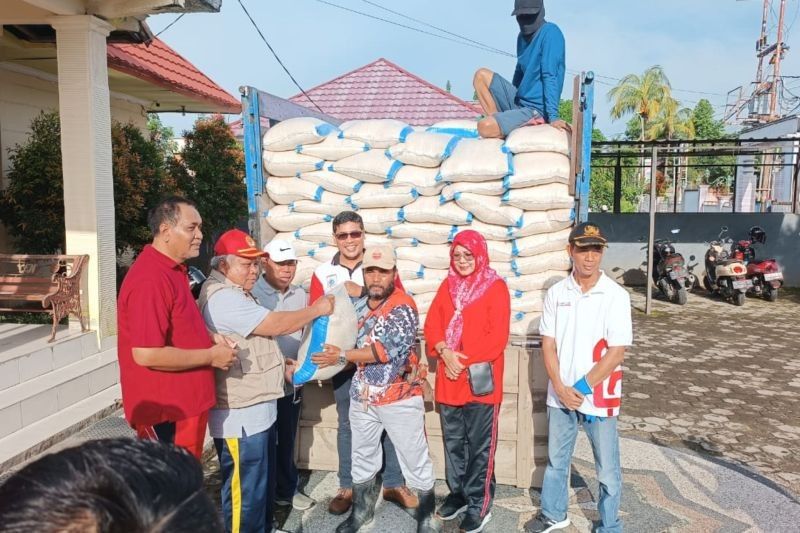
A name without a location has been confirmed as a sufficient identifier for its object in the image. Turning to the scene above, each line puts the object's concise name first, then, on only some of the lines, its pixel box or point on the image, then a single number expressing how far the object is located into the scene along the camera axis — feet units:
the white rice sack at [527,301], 11.34
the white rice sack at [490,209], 11.40
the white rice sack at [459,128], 13.60
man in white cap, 10.21
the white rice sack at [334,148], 12.35
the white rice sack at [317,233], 12.35
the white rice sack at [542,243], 11.33
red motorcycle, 33.73
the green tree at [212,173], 30.17
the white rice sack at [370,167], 11.98
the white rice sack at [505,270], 11.65
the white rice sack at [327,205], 12.33
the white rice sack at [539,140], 11.39
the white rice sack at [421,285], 11.92
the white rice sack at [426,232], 11.82
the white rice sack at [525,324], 11.12
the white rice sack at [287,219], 12.49
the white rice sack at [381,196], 12.00
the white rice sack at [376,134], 12.42
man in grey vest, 8.33
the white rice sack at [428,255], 11.87
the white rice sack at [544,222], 11.31
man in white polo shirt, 9.20
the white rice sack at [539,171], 11.20
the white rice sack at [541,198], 11.23
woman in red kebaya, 9.73
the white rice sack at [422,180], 11.95
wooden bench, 16.08
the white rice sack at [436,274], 11.98
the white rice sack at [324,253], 12.39
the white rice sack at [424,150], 11.85
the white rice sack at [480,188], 11.45
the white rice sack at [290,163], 12.47
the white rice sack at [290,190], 12.40
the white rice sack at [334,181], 12.23
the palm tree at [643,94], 87.45
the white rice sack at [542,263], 11.32
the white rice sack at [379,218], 12.15
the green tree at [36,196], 20.30
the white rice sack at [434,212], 11.73
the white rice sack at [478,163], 11.34
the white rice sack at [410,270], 11.91
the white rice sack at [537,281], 11.36
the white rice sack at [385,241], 12.12
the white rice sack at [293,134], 12.37
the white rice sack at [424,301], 11.92
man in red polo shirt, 7.34
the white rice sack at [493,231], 11.57
